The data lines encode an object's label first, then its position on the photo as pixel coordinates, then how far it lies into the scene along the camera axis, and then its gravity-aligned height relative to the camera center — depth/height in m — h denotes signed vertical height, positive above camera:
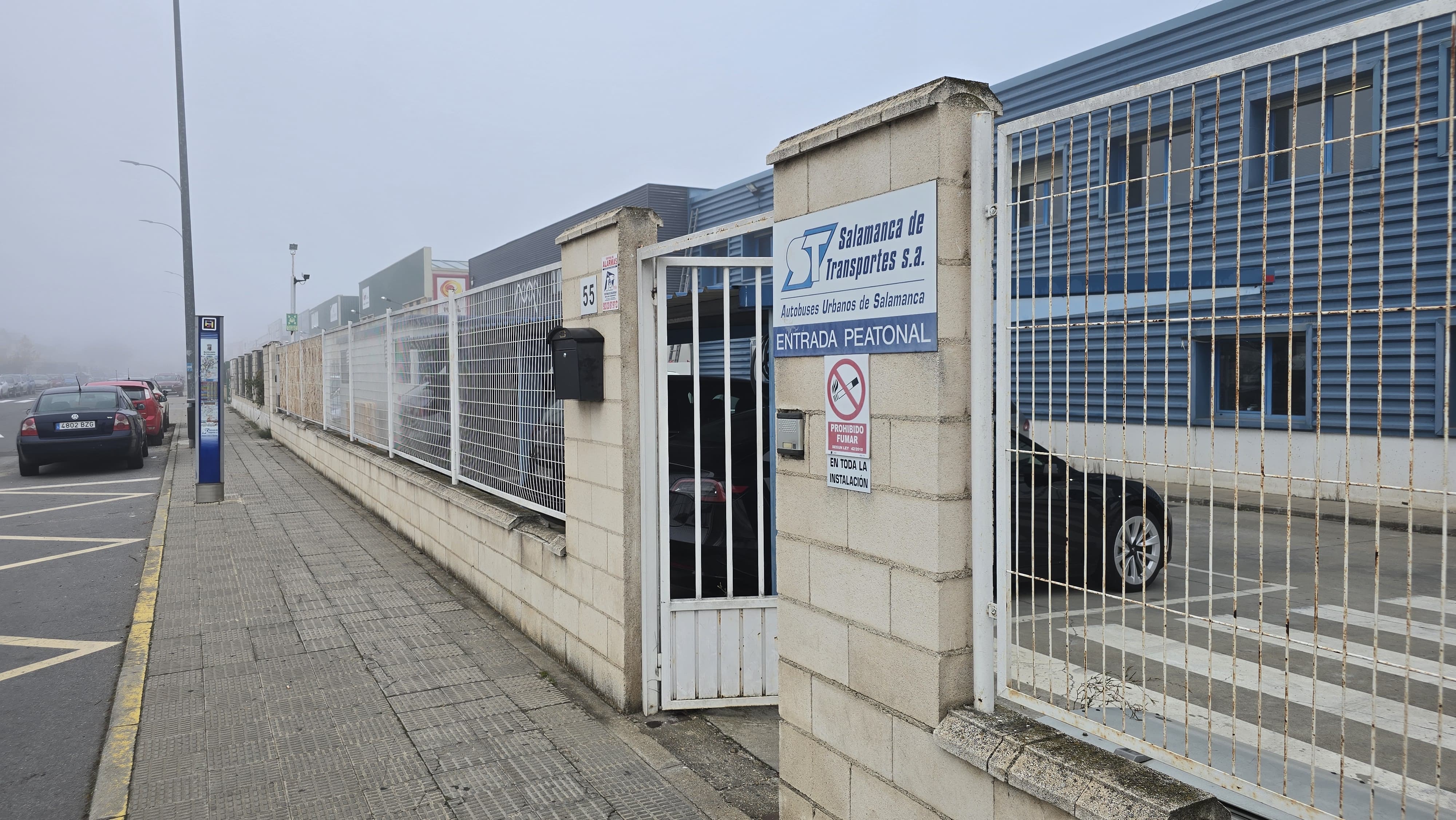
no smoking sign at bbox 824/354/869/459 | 3.18 -0.05
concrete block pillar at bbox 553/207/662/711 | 4.97 -0.54
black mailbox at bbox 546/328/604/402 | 5.18 +0.15
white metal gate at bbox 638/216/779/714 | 4.94 -0.74
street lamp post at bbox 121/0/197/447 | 22.45 +4.15
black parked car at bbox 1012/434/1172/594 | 2.57 -0.38
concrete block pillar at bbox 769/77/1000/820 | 2.83 -0.49
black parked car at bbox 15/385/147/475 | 16.73 -0.58
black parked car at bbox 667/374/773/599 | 5.49 -0.63
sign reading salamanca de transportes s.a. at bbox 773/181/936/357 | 2.91 +0.37
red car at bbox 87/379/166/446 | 23.81 -0.24
